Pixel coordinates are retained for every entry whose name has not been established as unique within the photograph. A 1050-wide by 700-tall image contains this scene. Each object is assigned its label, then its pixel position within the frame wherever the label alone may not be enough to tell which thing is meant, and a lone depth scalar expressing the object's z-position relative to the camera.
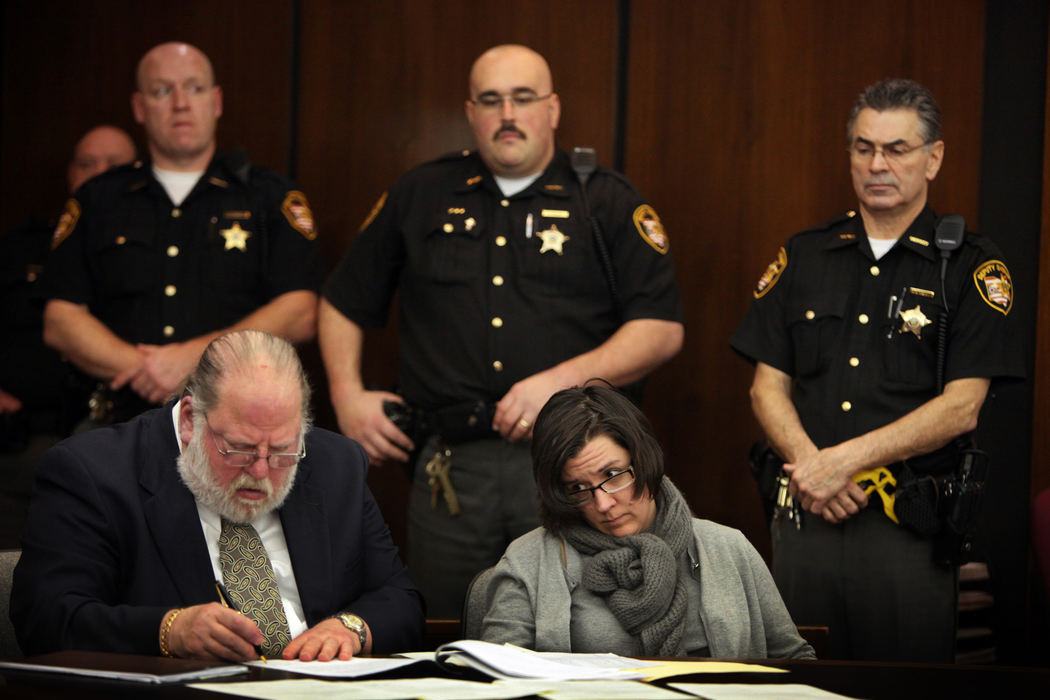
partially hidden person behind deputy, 9.27
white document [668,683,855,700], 3.88
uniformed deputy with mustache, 7.71
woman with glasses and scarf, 5.20
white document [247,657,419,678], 4.20
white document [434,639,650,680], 4.14
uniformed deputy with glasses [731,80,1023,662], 6.84
